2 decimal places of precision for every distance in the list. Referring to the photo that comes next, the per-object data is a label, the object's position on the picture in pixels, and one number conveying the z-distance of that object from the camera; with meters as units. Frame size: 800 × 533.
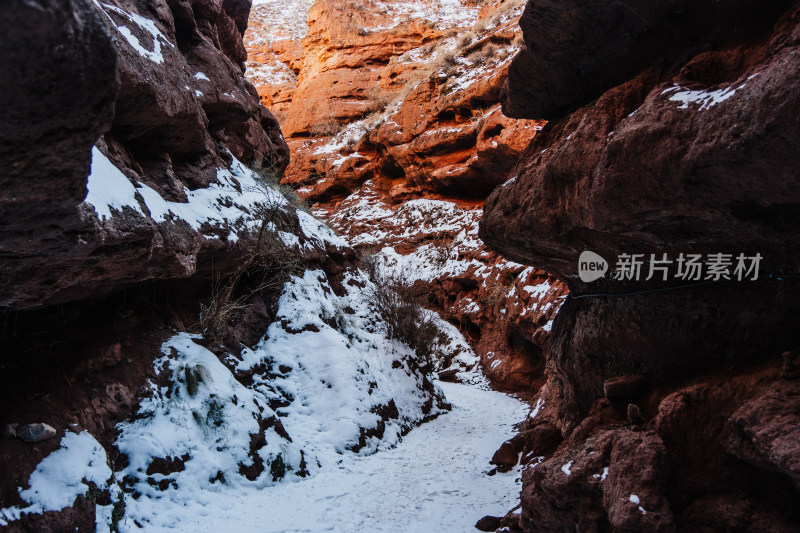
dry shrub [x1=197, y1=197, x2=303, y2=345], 6.94
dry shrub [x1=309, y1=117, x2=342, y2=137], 29.45
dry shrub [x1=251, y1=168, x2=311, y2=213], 11.19
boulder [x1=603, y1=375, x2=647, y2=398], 3.86
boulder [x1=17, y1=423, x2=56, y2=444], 3.90
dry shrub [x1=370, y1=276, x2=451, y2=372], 11.88
